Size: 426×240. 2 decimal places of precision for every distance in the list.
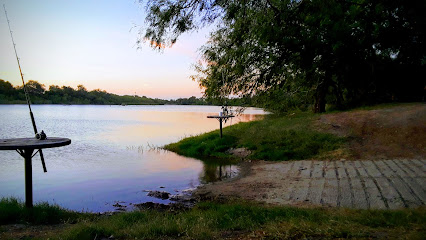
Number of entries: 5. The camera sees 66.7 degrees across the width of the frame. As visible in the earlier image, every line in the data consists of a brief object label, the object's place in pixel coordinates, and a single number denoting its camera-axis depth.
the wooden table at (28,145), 5.82
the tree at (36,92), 120.25
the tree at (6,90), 107.40
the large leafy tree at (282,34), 6.52
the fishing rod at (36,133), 6.54
